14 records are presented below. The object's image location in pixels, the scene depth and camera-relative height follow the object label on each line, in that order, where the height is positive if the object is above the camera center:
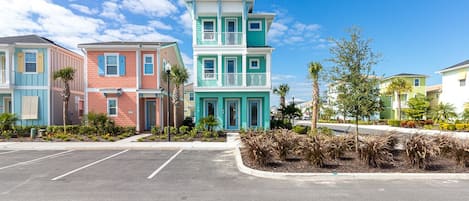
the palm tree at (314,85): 17.92 +1.29
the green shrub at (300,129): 17.53 -2.09
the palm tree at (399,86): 34.22 +2.22
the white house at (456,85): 27.93 +1.96
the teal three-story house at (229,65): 18.55 +3.04
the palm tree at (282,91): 28.05 +1.38
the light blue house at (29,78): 17.56 +1.86
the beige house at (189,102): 39.70 +0.01
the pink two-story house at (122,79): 18.42 +1.85
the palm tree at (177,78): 17.22 +1.75
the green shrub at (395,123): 30.55 -2.81
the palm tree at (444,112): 27.63 -1.28
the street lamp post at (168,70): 14.25 +1.93
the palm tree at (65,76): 16.16 +1.81
